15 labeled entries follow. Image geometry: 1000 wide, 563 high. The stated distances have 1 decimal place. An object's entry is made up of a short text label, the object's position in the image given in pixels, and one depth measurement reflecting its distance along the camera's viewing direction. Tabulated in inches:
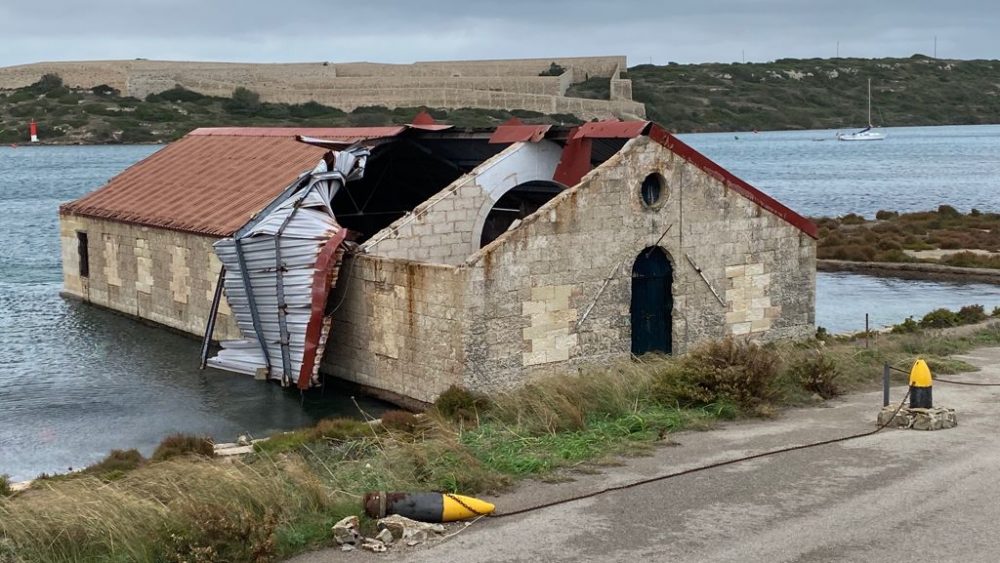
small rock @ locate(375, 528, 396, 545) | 359.3
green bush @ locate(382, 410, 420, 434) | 551.8
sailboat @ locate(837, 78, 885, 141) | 5757.9
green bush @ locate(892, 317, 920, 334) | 875.1
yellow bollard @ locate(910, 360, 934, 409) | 489.1
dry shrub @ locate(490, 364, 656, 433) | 486.6
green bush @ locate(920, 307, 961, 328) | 916.6
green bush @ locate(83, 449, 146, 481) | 509.4
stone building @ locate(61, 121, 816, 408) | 668.7
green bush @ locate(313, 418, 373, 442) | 571.8
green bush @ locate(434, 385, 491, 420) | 593.0
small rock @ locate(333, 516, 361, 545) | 360.8
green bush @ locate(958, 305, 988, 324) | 936.3
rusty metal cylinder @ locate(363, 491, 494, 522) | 374.0
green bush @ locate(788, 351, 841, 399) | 555.8
